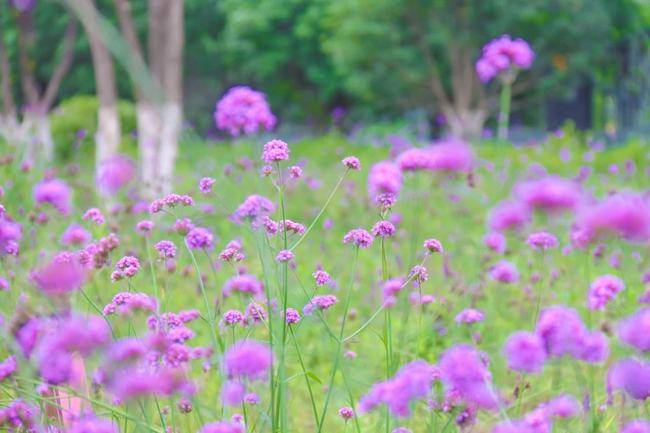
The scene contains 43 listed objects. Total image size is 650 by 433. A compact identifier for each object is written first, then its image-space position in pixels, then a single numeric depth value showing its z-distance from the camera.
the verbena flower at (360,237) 1.82
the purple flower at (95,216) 2.05
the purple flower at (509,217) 1.56
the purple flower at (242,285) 1.79
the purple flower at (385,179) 1.81
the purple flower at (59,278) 1.55
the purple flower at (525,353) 1.58
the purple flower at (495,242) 2.47
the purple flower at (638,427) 1.57
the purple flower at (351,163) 1.84
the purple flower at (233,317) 1.80
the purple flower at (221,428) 1.60
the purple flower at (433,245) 1.86
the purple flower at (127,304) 1.66
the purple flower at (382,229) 1.82
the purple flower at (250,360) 1.64
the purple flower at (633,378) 1.58
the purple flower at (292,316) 1.80
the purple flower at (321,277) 1.82
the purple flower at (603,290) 1.95
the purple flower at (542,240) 1.96
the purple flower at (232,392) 1.70
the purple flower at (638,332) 1.55
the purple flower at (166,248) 1.85
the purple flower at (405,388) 1.55
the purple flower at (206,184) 1.85
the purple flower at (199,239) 1.79
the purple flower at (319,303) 1.80
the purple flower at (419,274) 1.83
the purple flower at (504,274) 2.30
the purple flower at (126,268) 1.79
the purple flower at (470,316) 1.95
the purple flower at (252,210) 1.79
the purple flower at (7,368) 1.74
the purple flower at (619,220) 1.47
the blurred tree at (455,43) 17.19
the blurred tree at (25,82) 14.05
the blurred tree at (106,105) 8.16
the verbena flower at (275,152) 1.78
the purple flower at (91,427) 1.57
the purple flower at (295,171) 1.84
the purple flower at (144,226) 1.98
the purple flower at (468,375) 1.57
